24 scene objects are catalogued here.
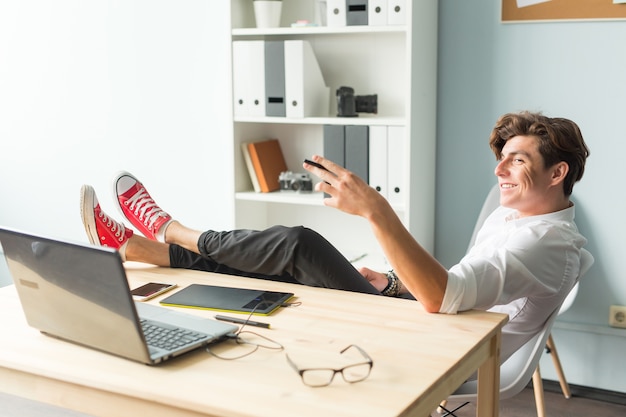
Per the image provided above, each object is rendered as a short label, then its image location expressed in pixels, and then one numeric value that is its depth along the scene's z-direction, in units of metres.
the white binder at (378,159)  3.12
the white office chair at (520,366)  2.14
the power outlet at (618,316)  3.09
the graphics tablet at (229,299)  1.91
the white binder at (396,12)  2.99
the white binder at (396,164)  3.09
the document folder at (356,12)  3.08
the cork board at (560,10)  2.93
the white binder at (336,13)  3.11
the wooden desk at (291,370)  1.41
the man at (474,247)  1.87
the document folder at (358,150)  3.15
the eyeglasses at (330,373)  1.48
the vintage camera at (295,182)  3.44
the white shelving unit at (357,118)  3.07
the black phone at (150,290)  2.02
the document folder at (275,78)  3.23
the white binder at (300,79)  3.20
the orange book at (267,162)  3.43
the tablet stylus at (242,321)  1.79
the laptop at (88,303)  1.52
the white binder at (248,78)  3.27
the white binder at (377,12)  3.03
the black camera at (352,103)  3.25
